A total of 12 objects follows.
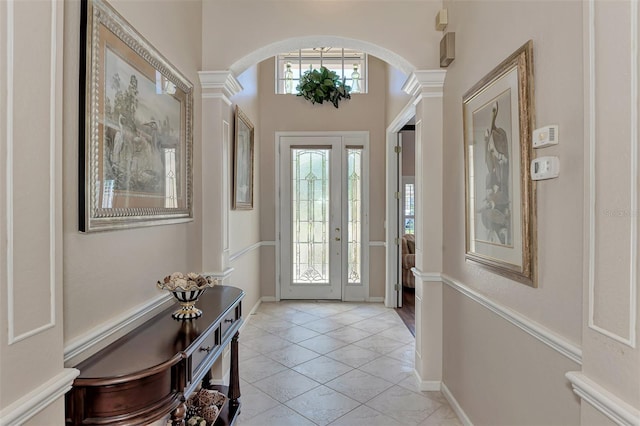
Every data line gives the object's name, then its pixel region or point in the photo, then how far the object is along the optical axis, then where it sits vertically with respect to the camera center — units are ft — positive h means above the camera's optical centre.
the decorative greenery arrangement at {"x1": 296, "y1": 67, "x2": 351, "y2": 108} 15.31 +5.28
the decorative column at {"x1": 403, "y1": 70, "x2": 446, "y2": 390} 8.41 -0.36
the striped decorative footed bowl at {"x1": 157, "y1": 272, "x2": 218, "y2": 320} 5.39 -1.14
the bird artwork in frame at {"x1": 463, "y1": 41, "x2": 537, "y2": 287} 4.83 +0.64
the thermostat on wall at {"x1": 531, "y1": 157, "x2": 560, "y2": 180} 4.26 +0.54
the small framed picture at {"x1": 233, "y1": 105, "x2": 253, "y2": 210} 11.12 +1.65
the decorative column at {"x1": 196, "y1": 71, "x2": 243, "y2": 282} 8.35 +1.01
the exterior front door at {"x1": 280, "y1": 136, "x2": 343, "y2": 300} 16.17 -0.21
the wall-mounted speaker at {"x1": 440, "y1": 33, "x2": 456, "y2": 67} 7.72 +3.47
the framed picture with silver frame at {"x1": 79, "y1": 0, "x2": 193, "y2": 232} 4.28 +1.20
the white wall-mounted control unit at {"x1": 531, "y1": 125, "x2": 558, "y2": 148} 4.28 +0.91
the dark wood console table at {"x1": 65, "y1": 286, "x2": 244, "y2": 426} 3.70 -1.77
